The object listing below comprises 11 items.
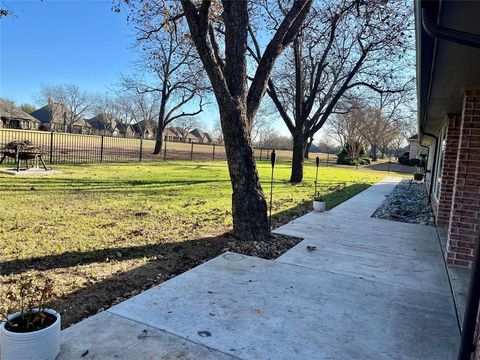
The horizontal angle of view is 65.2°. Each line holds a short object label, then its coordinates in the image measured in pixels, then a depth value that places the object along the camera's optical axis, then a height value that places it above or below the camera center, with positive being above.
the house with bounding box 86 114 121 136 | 83.69 +3.98
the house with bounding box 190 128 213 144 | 120.69 +4.56
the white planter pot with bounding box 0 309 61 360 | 2.29 -1.27
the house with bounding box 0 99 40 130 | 53.75 +2.63
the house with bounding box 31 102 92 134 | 70.04 +4.08
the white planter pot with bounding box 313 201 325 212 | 8.43 -1.09
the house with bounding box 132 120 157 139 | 79.59 +3.64
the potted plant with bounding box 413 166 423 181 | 17.47 -0.59
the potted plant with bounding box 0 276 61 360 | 2.29 -1.22
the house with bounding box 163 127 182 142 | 97.07 +3.80
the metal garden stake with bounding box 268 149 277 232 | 6.10 -0.04
